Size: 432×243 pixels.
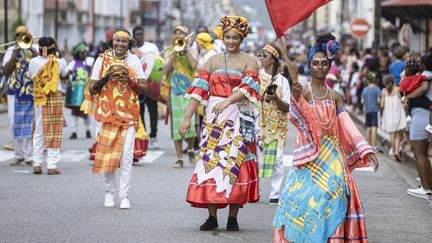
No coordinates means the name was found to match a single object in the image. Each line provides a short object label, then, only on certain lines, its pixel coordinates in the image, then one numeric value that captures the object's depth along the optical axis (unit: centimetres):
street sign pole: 3746
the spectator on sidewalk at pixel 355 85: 3052
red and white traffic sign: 4153
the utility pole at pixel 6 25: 3450
